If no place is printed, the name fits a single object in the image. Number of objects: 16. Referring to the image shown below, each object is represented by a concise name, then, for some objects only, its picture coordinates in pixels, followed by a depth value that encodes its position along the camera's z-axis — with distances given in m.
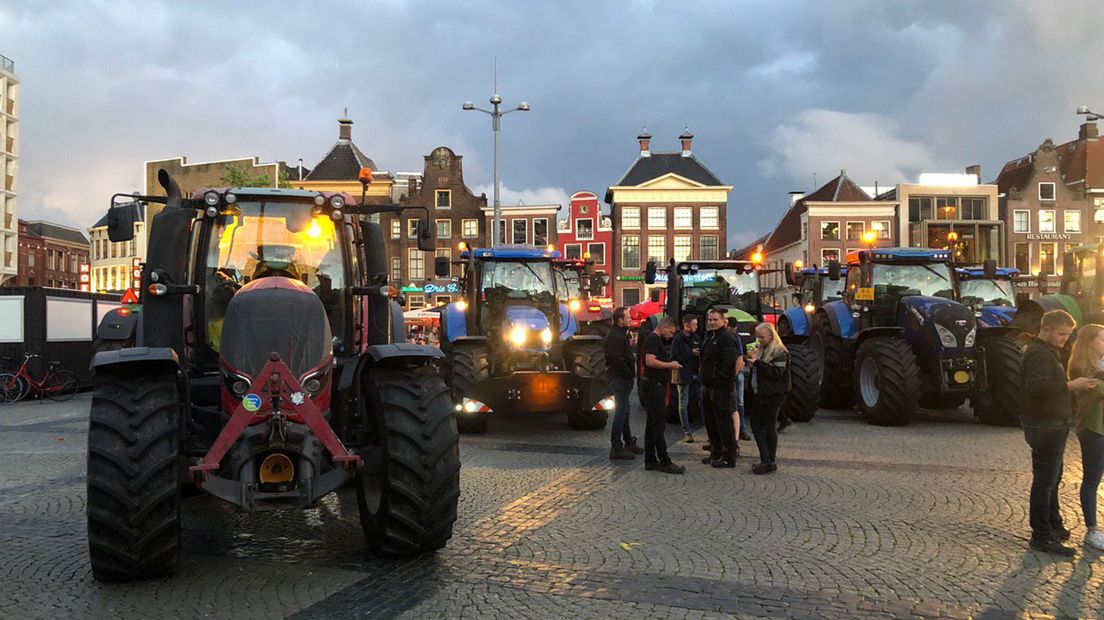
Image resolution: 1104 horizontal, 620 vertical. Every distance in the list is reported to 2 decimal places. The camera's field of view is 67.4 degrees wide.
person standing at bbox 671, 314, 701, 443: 10.14
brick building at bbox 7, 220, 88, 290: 76.44
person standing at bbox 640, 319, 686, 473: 8.44
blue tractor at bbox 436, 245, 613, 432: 10.55
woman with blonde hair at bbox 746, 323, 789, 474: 8.10
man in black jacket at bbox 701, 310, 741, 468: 8.48
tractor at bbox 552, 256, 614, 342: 12.97
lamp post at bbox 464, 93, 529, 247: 26.78
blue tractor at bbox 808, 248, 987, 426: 11.27
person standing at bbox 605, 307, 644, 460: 9.11
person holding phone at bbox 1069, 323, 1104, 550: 5.43
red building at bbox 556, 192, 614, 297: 49.28
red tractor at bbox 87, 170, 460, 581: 4.48
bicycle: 17.48
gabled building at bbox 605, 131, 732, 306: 48.53
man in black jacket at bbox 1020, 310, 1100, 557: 5.43
